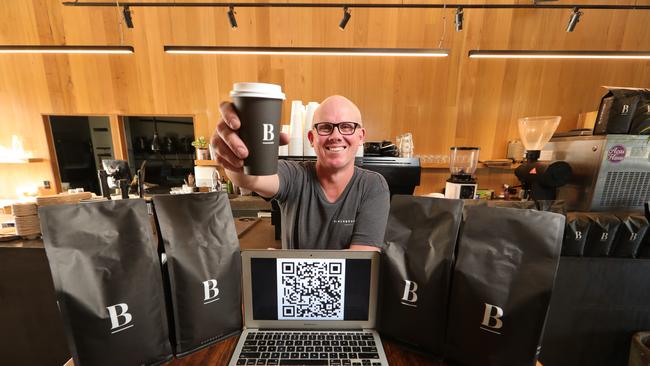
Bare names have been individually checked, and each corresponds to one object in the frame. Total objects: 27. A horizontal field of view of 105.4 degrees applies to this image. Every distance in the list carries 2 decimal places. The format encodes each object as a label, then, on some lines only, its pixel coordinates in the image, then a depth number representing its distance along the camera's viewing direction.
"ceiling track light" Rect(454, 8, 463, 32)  2.81
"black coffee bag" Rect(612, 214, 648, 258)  1.52
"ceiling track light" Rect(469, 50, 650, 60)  2.85
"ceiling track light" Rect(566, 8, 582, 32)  2.73
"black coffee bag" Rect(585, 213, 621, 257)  1.52
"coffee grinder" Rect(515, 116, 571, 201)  2.45
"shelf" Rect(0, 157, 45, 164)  3.67
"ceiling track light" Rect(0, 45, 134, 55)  2.93
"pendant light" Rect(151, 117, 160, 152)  4.11
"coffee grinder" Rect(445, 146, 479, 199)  2.80
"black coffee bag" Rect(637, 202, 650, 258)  1.54
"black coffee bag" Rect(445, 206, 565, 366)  0.54
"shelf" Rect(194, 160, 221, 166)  3.77
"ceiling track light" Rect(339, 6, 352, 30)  2.86
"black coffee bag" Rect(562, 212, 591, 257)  1.51
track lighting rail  2.62
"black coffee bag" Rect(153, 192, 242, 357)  0.64
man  1.14
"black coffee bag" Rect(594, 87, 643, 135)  2.19
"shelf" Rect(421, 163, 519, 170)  3.78
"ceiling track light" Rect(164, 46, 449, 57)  2.80
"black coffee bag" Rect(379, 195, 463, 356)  0.62
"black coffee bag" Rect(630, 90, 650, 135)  2.15
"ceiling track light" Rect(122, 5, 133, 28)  2.81
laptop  0.70
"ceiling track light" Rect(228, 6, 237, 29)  2.94
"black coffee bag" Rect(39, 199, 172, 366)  0.53
